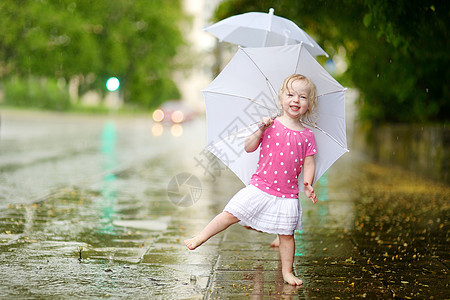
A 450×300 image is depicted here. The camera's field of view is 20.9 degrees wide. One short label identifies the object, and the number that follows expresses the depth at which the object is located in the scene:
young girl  8.87
